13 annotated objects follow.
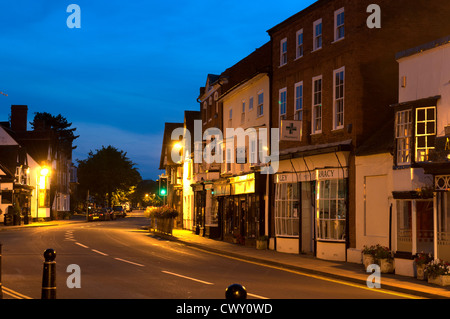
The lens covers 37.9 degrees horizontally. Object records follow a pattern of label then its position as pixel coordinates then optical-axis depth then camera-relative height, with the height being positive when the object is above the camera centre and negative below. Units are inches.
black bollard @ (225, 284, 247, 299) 236.7 -31.4
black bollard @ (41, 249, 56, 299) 437.7 -49.0
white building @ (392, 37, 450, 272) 739.4 +65.7
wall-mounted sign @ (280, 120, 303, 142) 1096.8 +125.6
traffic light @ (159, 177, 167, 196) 1898.9 +41.1
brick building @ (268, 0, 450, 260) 988.6 +169.7
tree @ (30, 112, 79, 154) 5187.0 +632.7
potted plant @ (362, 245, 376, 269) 842.2 -63.0
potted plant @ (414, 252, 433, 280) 738.2 -62.0
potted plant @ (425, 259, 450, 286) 682.2 -67.8
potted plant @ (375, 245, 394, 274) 821.9 -66.0
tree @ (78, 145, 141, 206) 4357.8 +198.6
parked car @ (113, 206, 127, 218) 3706.7 -42.2
